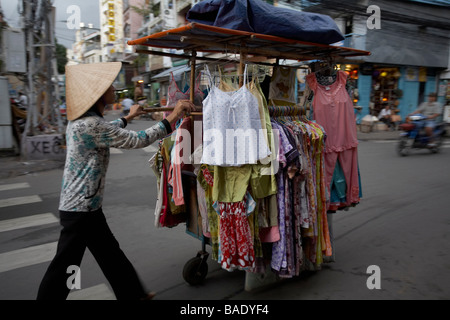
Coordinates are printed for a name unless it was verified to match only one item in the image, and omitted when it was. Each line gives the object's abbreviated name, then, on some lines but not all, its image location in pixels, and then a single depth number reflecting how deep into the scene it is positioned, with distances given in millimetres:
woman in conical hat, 2281
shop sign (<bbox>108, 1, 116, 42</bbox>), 39125
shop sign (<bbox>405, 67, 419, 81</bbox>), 17027
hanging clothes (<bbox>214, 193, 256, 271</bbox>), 2520
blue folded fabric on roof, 2494
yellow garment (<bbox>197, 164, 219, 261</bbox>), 2650
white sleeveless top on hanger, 2494
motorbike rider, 9320
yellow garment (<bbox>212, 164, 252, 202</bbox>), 2514
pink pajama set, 3256
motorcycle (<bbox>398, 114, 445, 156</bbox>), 9320
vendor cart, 2551
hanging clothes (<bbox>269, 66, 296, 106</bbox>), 3221
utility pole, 8750
